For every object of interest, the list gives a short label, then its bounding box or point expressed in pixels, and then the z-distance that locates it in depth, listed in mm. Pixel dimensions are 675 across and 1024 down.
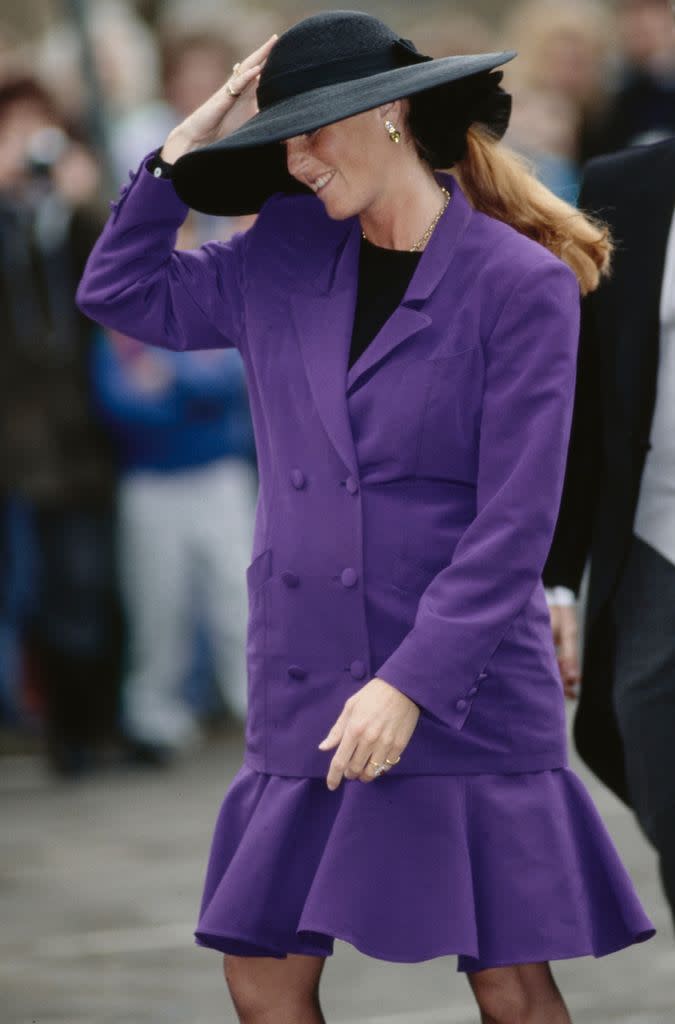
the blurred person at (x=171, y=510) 16000
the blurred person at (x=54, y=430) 15586
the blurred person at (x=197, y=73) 17047
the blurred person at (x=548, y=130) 18453
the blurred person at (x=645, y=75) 18844
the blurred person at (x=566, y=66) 19156
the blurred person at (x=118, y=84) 18875
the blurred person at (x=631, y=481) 7937
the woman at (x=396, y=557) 6547
